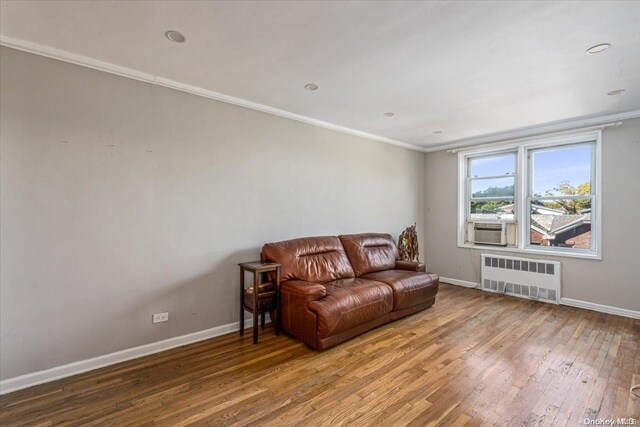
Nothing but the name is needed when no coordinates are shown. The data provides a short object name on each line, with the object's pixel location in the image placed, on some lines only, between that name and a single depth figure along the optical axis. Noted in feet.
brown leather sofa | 9.43
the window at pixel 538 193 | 13.70
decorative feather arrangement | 17.02
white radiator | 14.25
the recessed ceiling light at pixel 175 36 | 6.95
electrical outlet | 9.21
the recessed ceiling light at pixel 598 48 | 7.37
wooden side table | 9.78
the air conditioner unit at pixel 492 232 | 15.97
